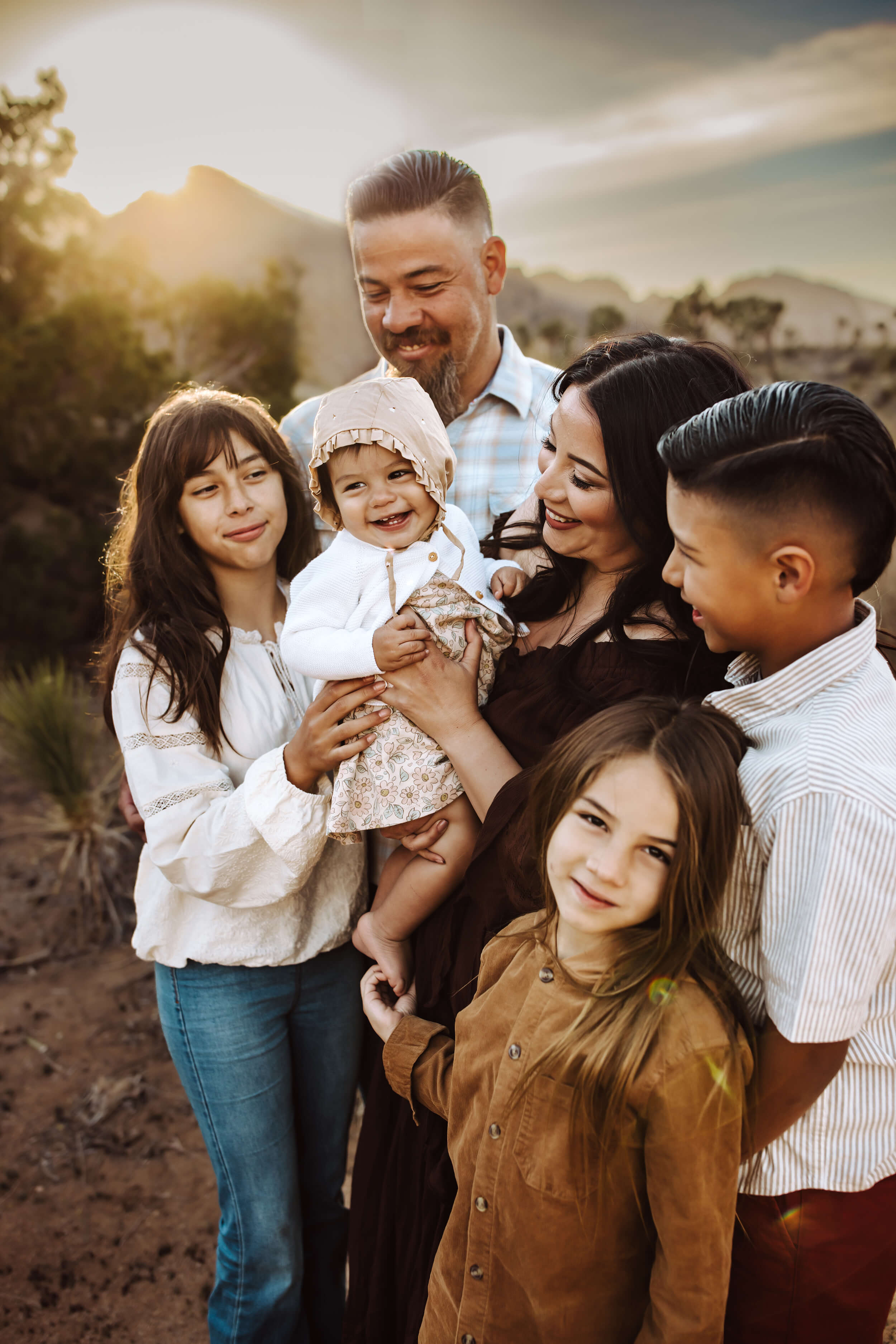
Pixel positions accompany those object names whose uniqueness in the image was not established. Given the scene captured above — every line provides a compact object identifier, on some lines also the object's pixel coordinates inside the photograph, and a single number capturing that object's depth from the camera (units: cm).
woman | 155
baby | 175
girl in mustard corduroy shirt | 114
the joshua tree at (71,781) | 481
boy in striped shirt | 109
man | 250
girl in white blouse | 183
